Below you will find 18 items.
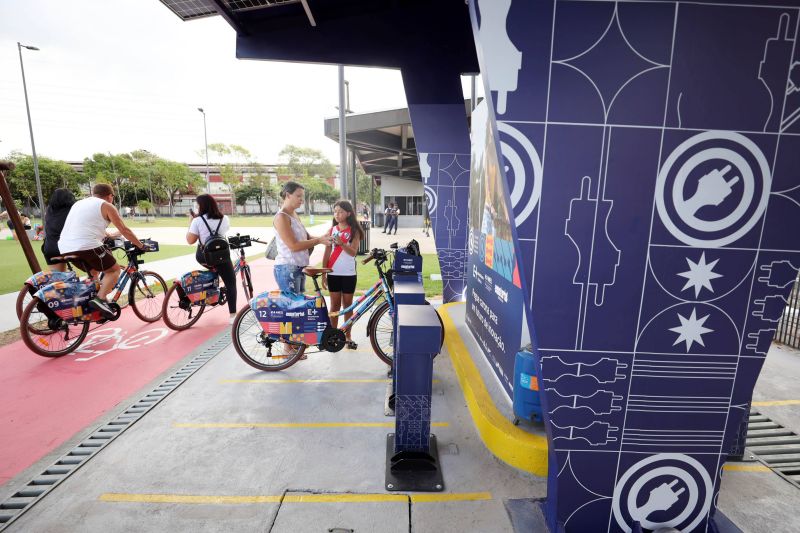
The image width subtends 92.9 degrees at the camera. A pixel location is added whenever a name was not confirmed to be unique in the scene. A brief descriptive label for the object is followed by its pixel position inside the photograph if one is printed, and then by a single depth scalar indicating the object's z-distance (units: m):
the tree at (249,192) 49.66
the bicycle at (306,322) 3.67
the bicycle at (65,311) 4.13
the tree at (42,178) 35.31
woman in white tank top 3.67
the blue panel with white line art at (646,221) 1.50
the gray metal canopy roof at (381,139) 10.03
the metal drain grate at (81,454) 2.23
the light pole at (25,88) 16.88
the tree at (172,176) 44.59
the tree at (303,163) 51.50
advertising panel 3.21
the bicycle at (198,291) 5.03
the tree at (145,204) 40.56
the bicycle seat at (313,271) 3.84
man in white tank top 4.45
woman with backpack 4.88
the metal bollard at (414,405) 2.36
